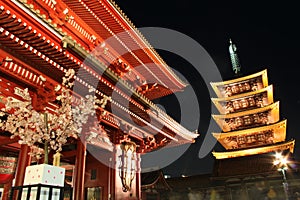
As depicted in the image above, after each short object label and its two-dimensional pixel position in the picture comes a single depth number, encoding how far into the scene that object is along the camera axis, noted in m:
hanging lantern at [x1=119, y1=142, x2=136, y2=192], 9.38
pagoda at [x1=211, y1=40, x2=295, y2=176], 29.19
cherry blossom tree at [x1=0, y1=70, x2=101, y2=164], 4.93
